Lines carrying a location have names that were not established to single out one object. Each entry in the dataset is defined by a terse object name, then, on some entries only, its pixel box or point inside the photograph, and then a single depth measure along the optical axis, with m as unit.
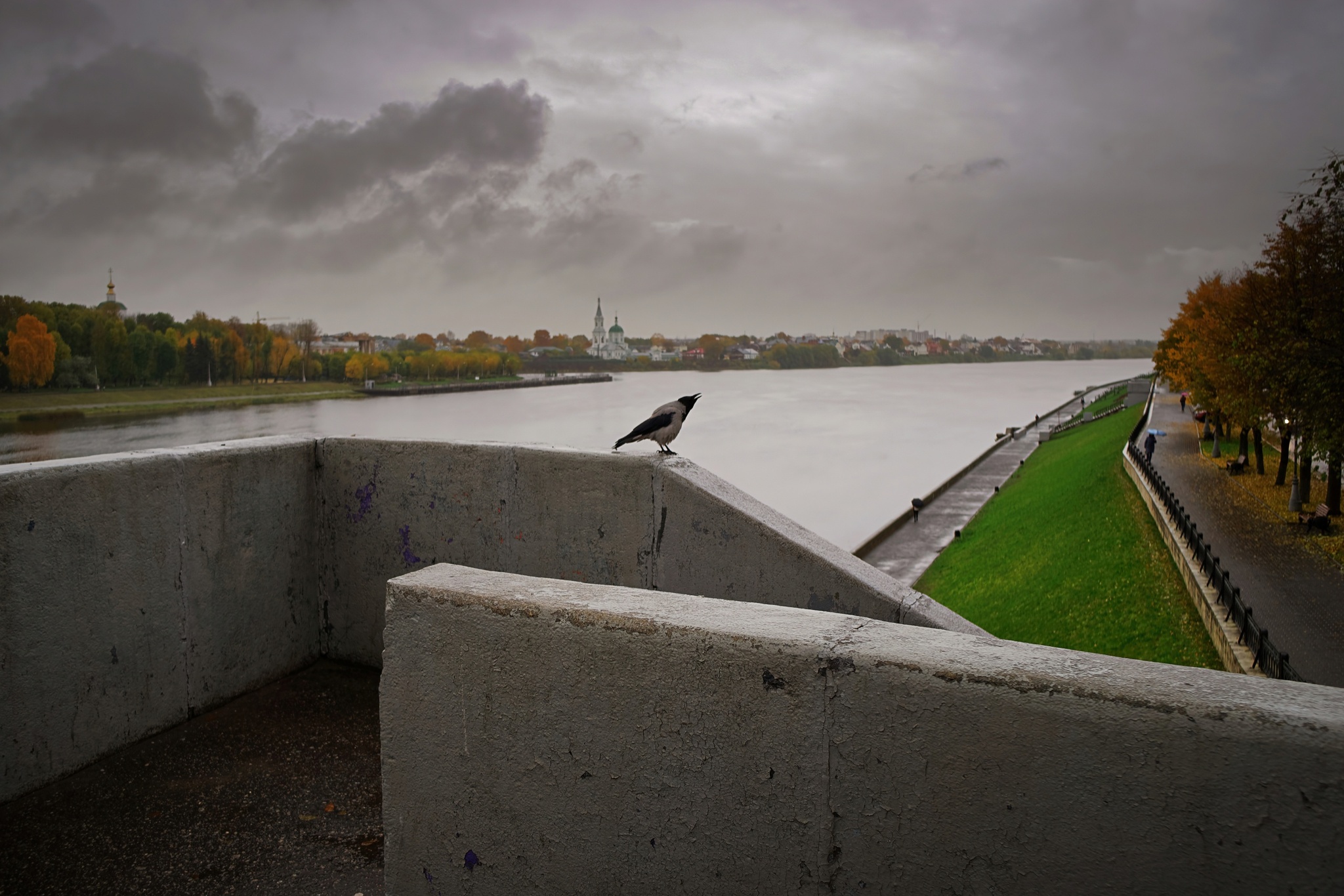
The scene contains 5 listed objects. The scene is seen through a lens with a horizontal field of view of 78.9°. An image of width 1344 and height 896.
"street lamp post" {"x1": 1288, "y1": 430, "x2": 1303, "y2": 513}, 20.86
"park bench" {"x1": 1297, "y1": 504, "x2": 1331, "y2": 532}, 19.00
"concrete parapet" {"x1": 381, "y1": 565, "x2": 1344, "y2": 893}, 1.79
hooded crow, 5.29
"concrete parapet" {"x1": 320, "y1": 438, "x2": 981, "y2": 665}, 4.62
